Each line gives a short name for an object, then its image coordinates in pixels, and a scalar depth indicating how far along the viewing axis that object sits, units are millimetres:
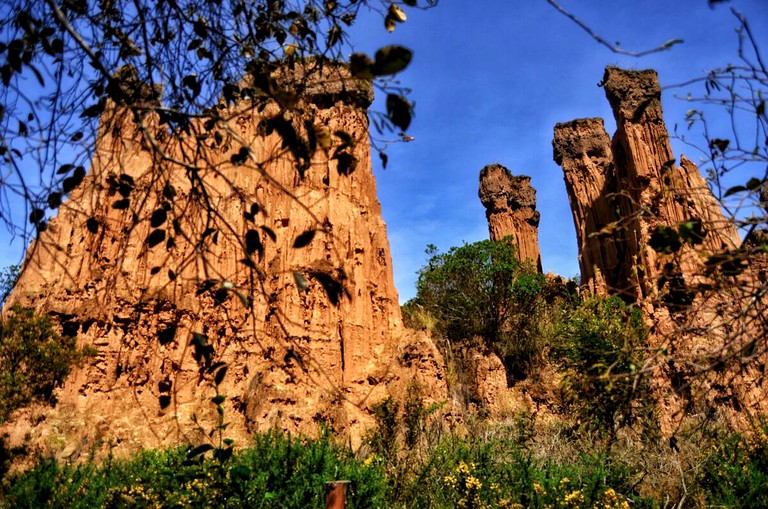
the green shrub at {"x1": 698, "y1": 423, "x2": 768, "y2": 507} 7367
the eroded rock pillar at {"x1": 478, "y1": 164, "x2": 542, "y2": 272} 35219
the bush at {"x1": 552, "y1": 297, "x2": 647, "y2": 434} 11023
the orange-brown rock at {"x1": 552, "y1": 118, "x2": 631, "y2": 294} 28469
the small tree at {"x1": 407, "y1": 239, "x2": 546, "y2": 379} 23297
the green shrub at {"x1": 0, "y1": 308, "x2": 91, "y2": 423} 11680
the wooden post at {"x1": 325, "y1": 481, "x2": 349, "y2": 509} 3324
